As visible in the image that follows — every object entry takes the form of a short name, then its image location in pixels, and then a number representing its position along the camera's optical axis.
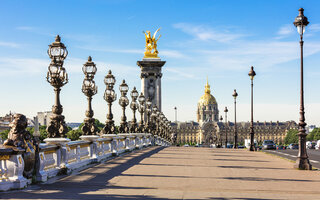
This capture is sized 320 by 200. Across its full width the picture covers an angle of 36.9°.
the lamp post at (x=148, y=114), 49.09
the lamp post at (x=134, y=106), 38.75
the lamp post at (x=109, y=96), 27.70
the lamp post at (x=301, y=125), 21.02
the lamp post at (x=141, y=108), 43.38
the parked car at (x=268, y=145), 54.25
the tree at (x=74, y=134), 131.00
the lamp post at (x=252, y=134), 42.56
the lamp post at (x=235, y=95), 62.00
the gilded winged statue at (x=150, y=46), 93.52
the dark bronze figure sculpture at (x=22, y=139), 12.77
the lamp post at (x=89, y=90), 22.23
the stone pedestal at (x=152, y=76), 91.75
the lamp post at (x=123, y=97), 33.22
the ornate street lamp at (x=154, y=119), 59.06
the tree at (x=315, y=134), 182.84
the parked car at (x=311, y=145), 67.00
